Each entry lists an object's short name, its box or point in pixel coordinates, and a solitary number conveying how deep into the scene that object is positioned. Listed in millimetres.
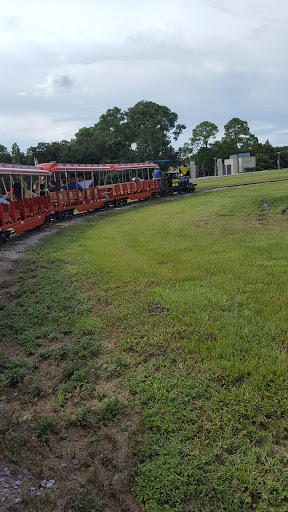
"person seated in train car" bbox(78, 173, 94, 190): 22422
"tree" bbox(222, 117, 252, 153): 101625
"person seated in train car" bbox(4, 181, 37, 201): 14009
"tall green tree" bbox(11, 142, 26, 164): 62000
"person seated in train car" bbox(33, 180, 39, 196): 17328
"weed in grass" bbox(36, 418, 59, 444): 3197
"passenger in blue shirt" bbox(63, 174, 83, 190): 21314
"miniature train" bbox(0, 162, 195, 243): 13812
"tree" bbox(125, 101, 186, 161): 72062
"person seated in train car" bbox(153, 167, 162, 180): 28750
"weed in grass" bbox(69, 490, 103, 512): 2482
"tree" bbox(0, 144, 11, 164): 58150
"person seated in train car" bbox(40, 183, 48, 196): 18438
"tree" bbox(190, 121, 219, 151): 103625
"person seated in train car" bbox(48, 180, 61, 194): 19534
